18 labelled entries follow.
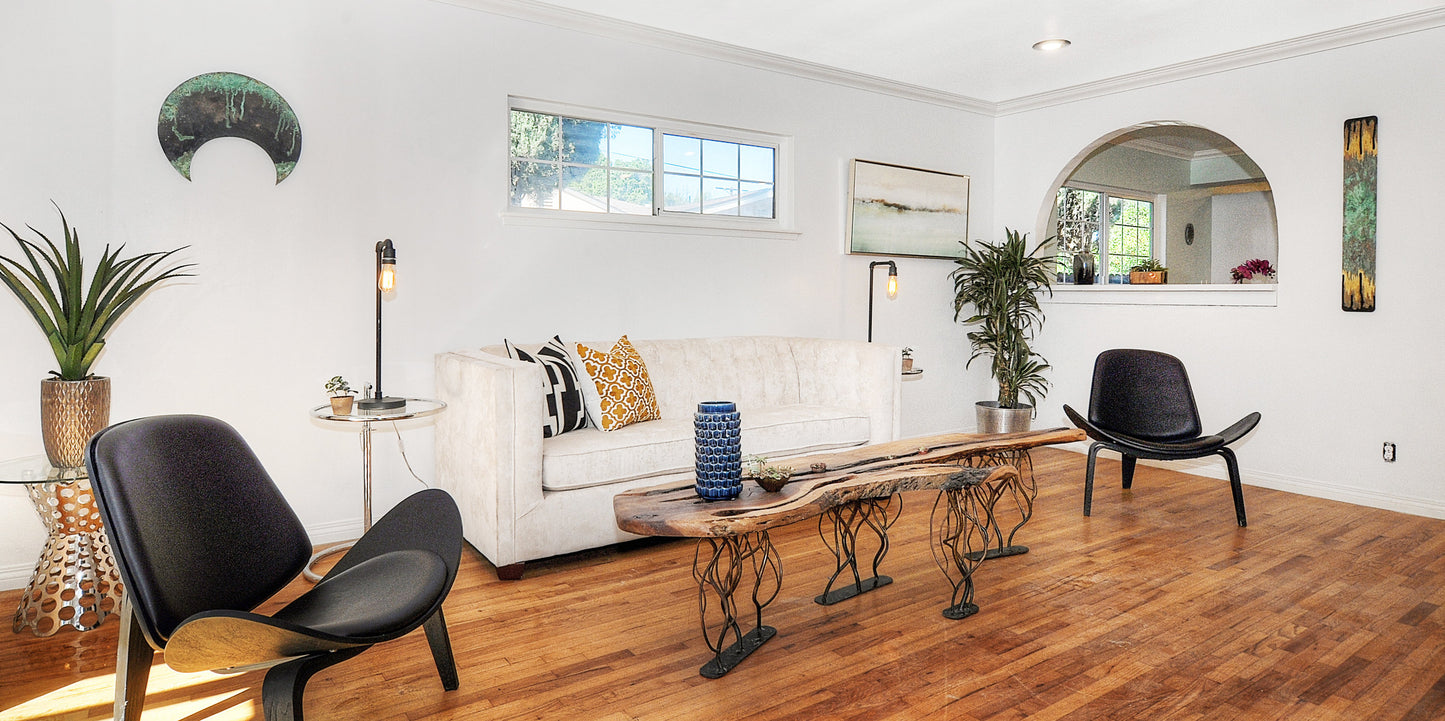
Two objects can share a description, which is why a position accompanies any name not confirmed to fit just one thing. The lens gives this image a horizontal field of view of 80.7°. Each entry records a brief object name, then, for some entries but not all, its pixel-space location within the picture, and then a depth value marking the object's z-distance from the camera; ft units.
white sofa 10.48
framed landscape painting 17.88
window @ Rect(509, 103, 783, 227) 13.98
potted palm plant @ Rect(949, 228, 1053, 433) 19.02
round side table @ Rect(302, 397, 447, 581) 10.37
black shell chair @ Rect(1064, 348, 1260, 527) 14.37
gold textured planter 8.84
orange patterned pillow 12.40
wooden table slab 7.52
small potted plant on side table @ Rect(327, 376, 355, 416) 10.48
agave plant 8.99
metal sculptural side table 8.86
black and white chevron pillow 11.85
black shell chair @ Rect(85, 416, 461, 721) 5.46
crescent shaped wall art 10.79
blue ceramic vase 8.13
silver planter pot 18.74
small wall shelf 16.05
